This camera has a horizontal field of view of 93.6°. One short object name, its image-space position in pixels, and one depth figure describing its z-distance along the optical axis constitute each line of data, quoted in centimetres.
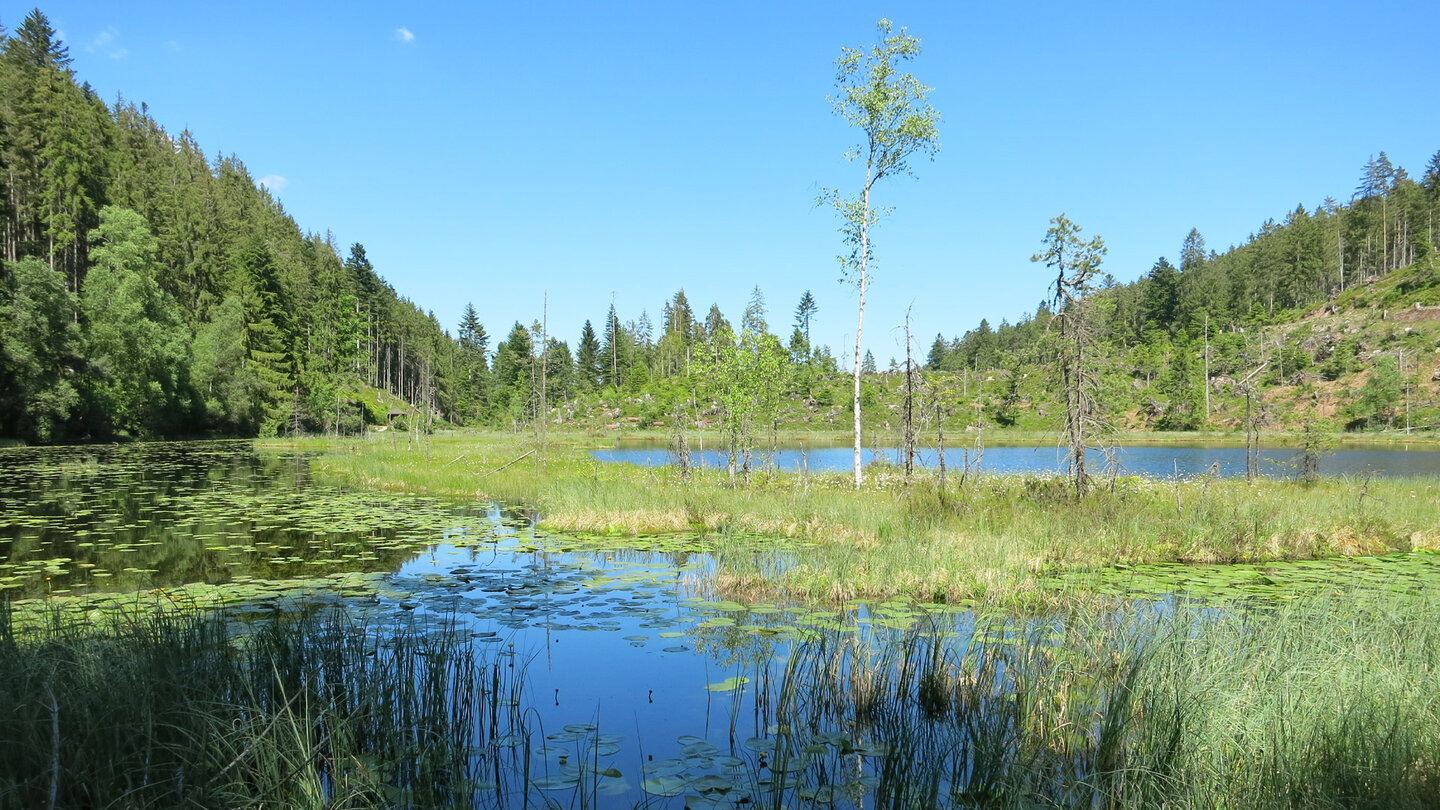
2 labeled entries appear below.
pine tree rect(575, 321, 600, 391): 9500
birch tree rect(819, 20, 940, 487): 2127
